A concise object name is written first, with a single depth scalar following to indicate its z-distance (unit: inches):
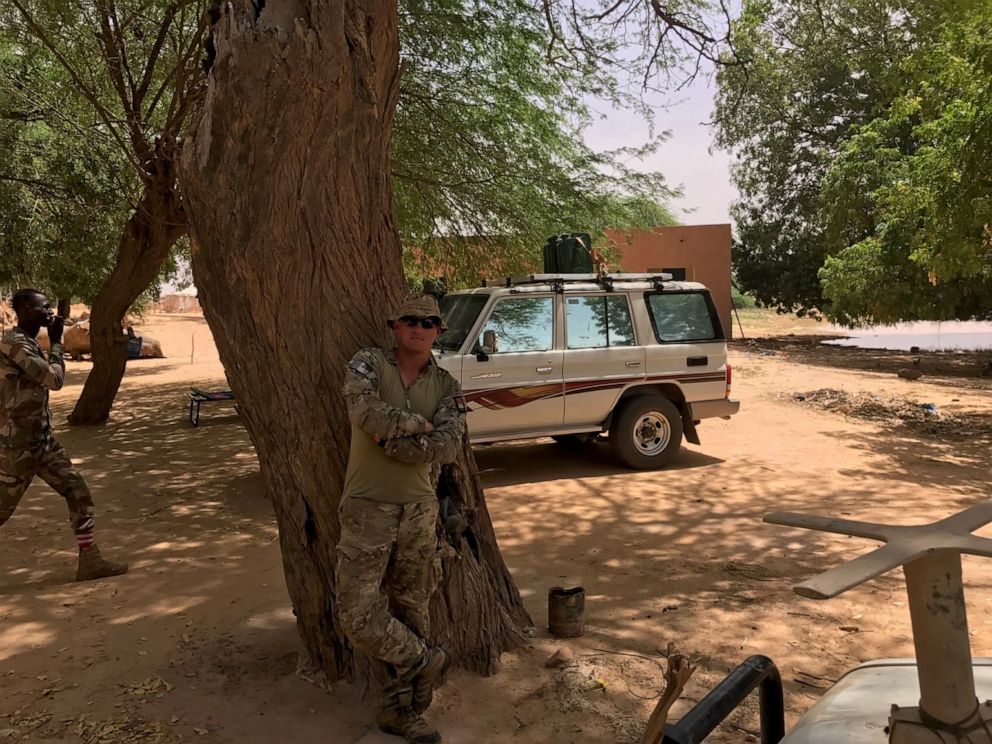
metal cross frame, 48.6
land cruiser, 294.0
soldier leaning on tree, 117.9
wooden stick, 63.7
